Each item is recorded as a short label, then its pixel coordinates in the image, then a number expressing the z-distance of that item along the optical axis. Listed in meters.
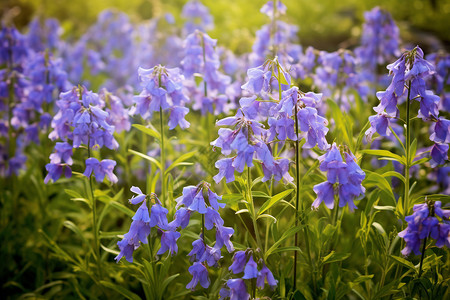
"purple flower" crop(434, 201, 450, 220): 1.15
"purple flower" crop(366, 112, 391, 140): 1.19
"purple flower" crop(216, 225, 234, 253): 1.15
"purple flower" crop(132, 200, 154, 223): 1.15
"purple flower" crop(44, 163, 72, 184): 1.26
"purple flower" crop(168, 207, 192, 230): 1.16
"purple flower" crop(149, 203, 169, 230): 1.15
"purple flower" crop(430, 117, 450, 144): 1.18
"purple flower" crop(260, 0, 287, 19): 1.51
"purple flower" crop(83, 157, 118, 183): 1.23
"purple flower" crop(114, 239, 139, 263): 1.17
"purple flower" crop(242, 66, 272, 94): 1.16
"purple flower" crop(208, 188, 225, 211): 1.14
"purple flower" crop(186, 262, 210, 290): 1.16
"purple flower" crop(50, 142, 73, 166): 1.26
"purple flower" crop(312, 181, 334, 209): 1.15
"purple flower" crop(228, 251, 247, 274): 1.14
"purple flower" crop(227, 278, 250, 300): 1.13
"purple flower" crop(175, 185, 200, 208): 1.15
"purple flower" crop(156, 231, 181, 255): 1.17
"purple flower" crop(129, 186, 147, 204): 1.15
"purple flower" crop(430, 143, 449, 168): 1.19
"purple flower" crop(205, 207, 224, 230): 1.15
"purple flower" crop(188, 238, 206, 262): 1.16
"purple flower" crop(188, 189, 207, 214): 1.13
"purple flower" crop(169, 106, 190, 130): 1.25
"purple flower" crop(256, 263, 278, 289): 1.13
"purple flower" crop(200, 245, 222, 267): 1.16
